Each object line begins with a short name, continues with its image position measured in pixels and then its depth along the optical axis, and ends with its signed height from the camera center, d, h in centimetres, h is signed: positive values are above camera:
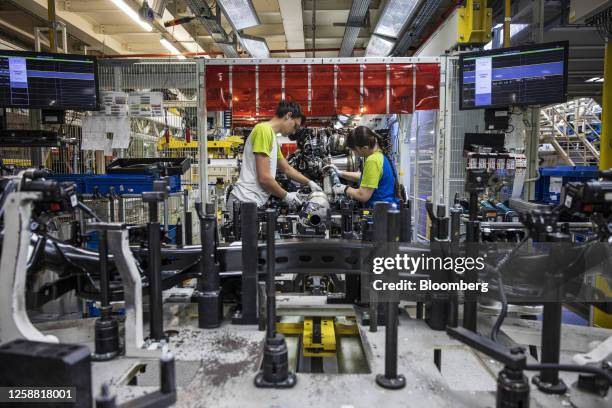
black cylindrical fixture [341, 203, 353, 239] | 216 -26
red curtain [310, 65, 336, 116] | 384 +85
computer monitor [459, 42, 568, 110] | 317 +84
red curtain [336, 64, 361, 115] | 385 +85
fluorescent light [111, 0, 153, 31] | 490 +219
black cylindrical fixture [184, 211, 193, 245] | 200 -28
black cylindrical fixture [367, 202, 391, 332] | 126 -18
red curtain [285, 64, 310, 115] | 384 +90
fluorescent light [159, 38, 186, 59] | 709 +246
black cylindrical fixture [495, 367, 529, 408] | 89 -50
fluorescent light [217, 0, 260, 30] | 460 +203
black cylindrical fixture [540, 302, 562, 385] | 110 -45
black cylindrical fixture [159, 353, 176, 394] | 93 -48
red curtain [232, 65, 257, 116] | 381 +85
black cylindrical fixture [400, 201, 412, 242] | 171 -22
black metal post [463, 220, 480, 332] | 139 -36
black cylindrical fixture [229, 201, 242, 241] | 264 -31
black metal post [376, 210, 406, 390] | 108 -45
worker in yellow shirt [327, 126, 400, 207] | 322 +1
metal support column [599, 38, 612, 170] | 323 +51
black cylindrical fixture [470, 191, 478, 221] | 140 -11
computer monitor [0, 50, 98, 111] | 339 +83
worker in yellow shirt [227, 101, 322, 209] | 274 +12
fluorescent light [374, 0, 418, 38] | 459 +203
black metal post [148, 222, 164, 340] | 127 -33
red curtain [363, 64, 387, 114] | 385 +87
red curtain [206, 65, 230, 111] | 379 +86
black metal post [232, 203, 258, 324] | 142 -36
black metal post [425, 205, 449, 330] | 148 -41
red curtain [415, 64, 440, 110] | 380 +87
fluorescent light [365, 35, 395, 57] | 597 +208
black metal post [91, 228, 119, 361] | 126 -49
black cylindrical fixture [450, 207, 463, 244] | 141 -18
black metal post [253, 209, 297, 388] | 108 -49
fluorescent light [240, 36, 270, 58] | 603 +211
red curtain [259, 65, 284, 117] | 383 +89
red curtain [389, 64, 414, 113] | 382 +86
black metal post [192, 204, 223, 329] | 146 -40
